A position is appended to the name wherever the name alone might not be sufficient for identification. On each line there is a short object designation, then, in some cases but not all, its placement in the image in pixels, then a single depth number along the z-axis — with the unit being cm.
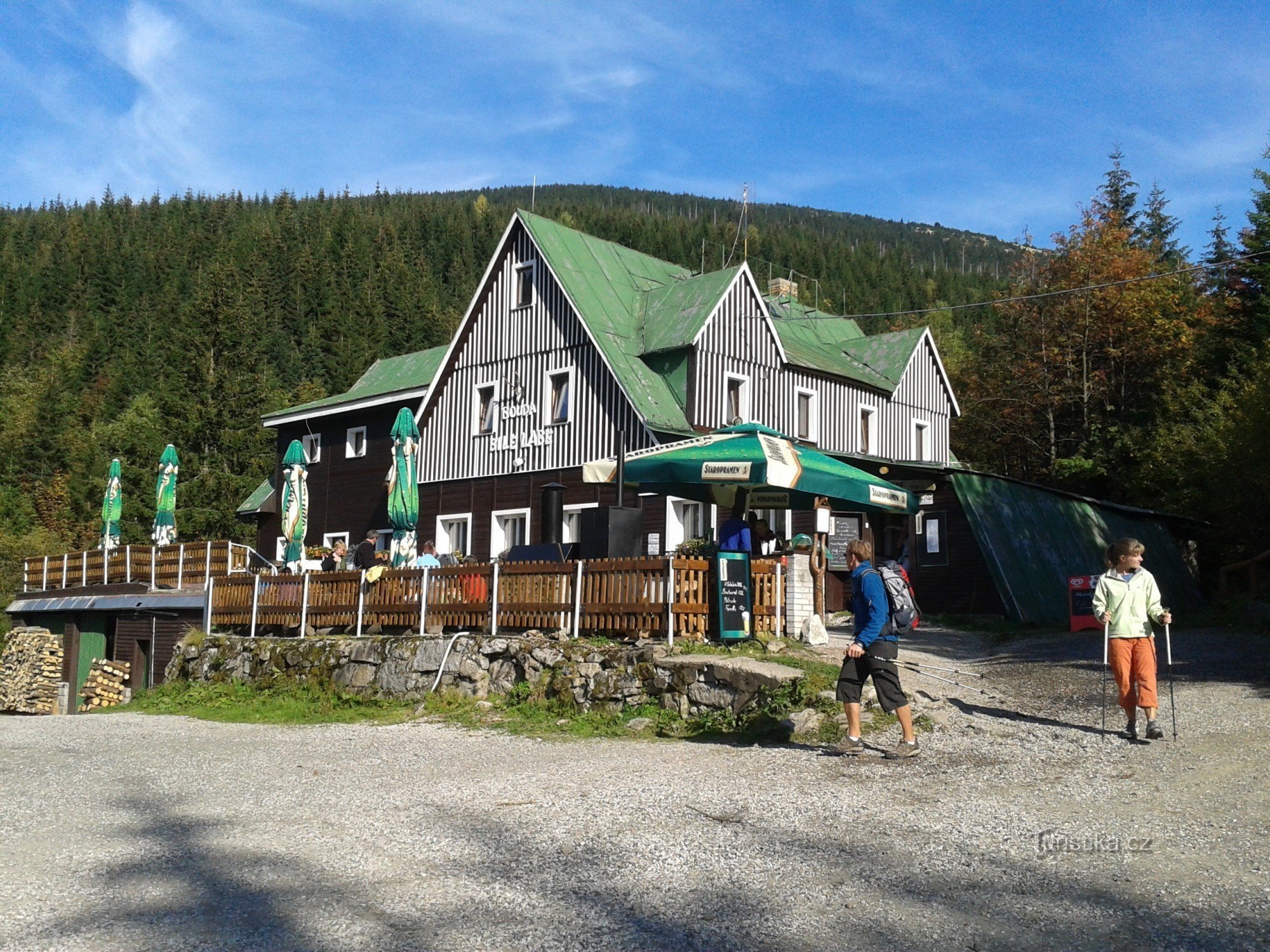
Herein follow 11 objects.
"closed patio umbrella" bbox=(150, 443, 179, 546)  3072
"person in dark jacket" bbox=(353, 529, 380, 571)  2181
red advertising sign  1848
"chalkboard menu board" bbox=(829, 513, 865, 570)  2502
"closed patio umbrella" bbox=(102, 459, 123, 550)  3309
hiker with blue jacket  938
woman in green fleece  941
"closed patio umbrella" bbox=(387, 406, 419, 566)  2039
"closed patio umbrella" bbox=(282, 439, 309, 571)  2369
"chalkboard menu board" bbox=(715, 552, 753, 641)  1338
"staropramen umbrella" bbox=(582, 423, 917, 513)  1341
